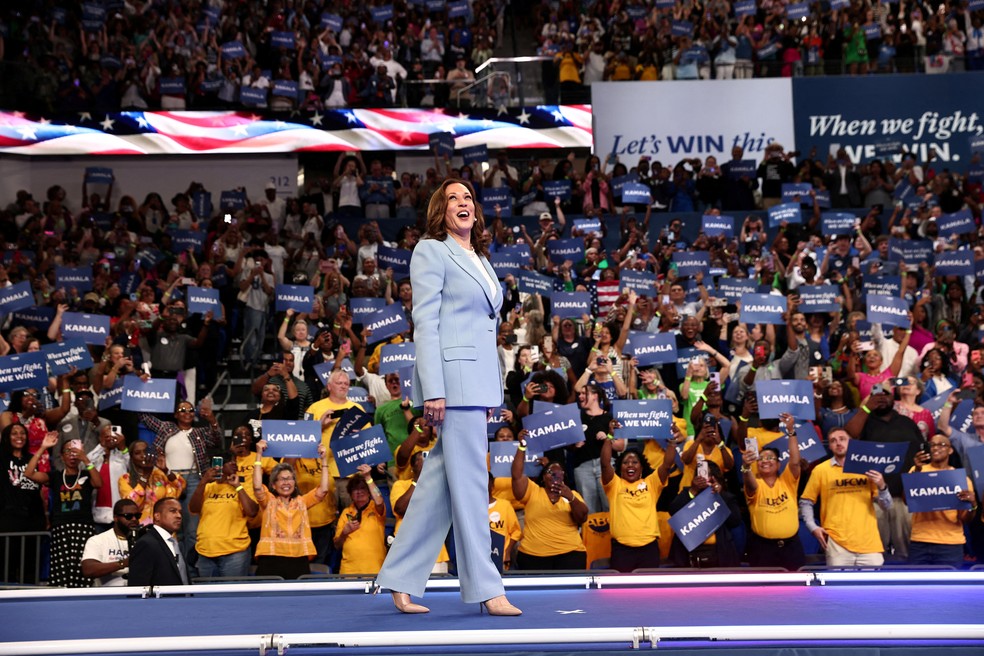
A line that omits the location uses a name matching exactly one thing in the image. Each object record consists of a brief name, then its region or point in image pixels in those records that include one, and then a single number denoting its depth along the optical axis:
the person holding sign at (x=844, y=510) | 8.88
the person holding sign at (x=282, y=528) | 8.78
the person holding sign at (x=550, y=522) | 8.82
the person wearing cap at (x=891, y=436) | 9.28
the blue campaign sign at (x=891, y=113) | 20.88
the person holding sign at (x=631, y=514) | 8.98
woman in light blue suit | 4.70
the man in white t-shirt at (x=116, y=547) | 8.36
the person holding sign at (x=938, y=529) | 8.88
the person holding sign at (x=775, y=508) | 9.01
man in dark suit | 7.36
